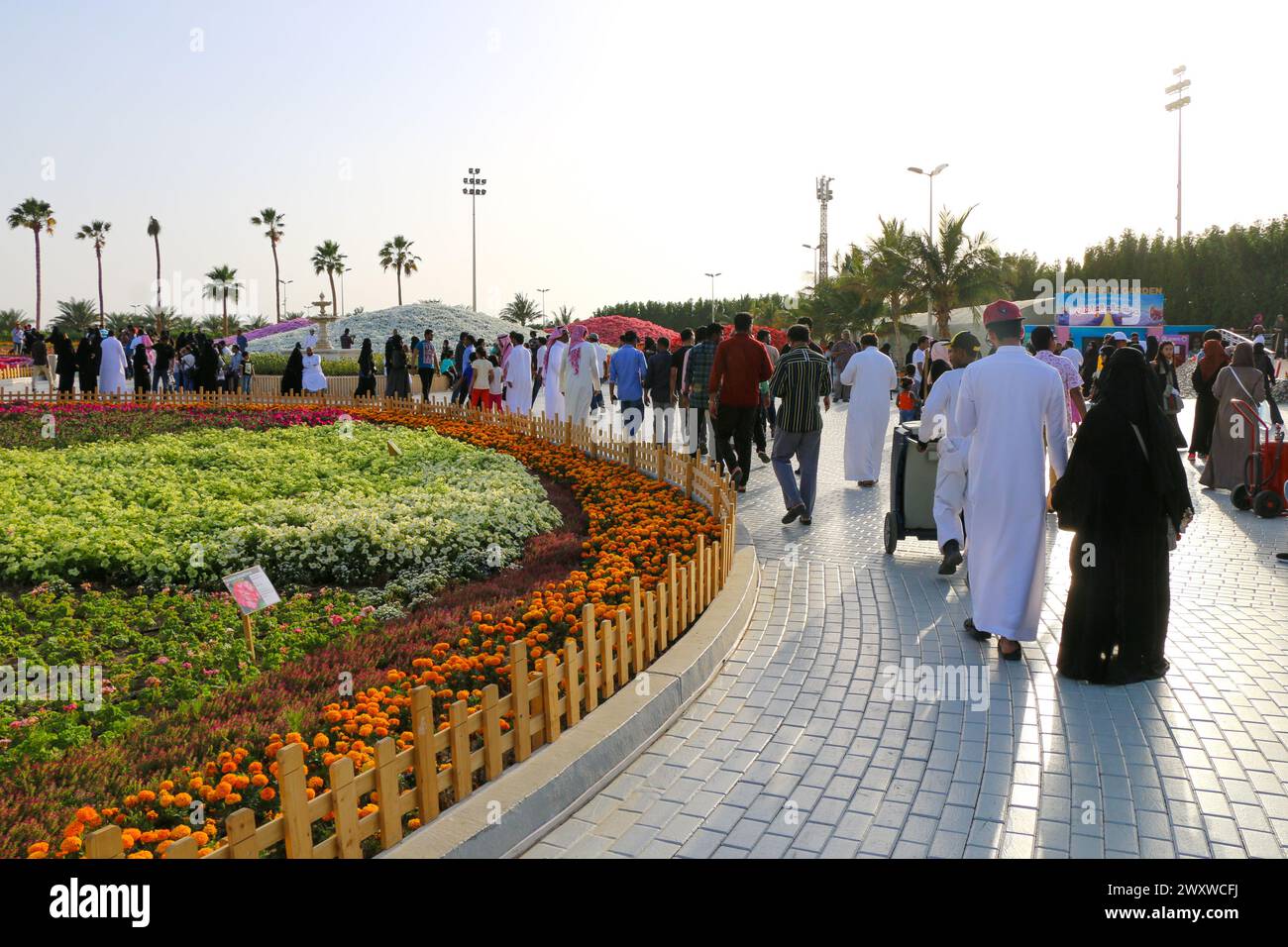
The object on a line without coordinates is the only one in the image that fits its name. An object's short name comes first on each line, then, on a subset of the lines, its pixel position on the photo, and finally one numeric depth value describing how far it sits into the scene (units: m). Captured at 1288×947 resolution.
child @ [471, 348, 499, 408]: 17.20
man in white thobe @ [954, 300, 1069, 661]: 5.53
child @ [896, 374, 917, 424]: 15.30
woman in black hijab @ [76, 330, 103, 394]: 20.48
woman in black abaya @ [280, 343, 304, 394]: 21.22
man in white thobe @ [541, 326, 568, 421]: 16.72
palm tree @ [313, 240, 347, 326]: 73.50
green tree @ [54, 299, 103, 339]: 62.78
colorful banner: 44.62
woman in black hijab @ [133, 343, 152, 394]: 22.59
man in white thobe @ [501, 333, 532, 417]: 17.20
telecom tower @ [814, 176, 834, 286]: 72.06
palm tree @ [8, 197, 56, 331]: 63.09
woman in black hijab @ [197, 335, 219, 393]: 21.33
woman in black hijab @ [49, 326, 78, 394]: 20.23
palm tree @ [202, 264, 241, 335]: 72.81
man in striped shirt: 9.09
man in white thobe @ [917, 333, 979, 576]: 7.19
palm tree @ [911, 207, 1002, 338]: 36.06
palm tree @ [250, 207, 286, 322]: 73.94
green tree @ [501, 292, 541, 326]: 73.06
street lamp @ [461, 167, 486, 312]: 58.34
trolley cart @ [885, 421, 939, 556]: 7.82
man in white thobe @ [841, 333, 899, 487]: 11.48
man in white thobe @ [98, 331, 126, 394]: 20.08
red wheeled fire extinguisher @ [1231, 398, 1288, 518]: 9.49
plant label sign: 4.71
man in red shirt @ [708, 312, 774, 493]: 9.98
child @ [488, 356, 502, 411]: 17.70
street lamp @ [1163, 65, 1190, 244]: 61.51
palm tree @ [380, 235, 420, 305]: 76.75
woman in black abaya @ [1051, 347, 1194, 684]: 4.98
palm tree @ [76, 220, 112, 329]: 78.25
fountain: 35.87
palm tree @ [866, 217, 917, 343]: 36.62
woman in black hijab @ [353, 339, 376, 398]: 22.78
